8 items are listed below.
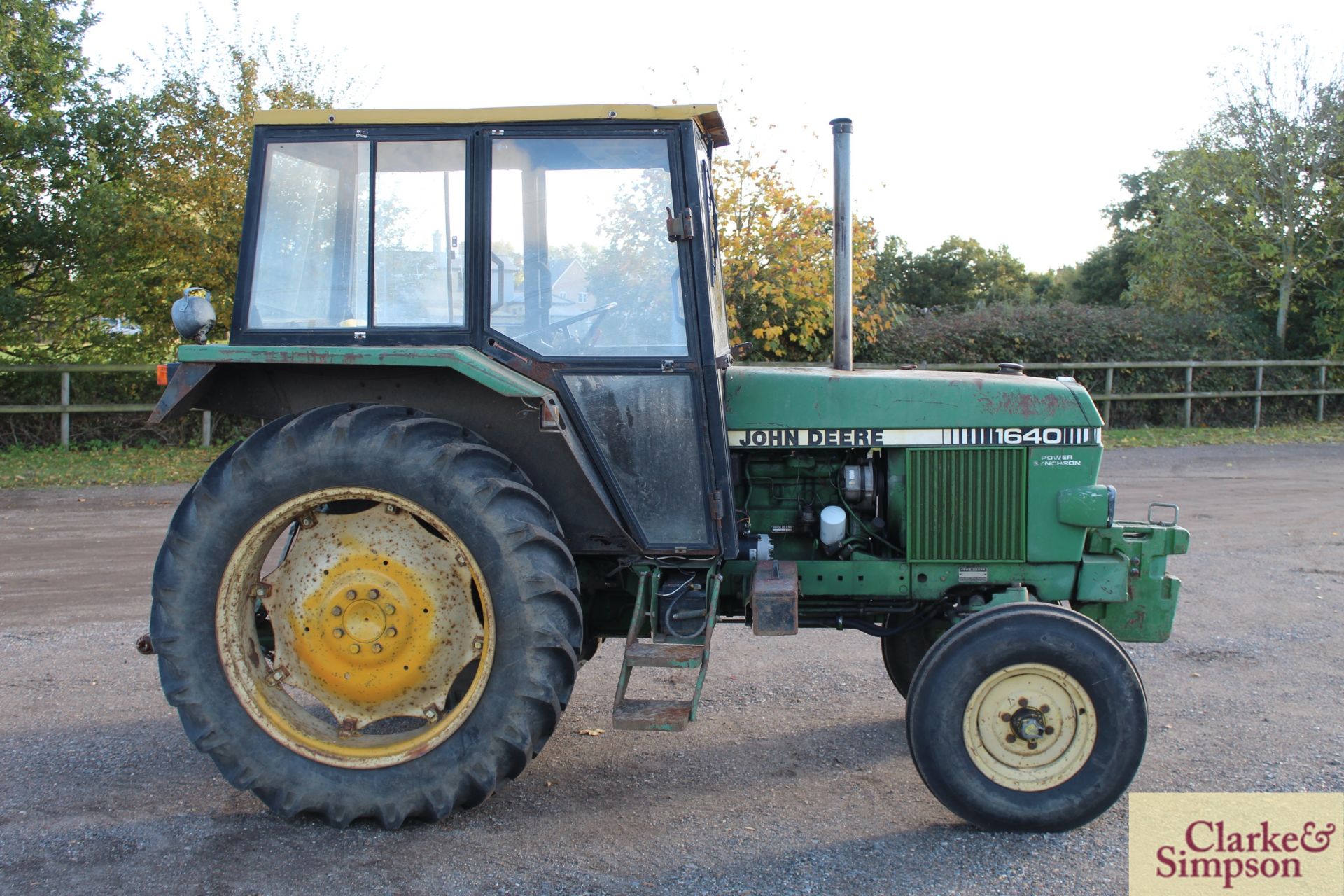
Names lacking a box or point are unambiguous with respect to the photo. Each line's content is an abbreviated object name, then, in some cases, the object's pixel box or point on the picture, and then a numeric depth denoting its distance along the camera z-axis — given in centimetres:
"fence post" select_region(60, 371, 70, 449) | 1320
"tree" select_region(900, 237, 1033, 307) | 2852
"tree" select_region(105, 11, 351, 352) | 1310
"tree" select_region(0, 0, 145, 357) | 1349
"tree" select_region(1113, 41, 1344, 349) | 1847
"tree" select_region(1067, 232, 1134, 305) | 2991
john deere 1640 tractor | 354
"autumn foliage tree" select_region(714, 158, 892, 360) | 1223
